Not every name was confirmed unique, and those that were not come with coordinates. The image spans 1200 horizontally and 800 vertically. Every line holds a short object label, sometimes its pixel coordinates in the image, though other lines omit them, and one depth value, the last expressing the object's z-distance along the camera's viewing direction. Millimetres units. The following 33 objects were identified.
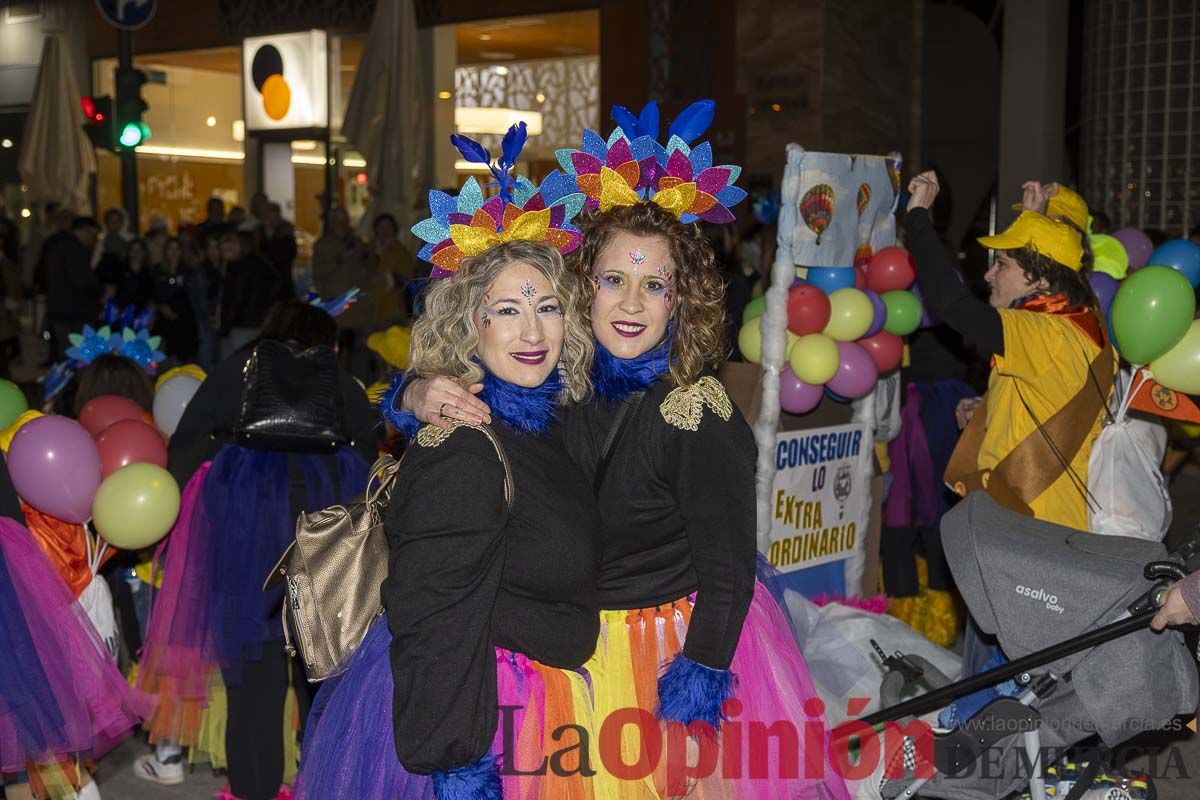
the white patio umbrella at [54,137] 16422
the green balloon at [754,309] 5893
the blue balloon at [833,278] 5633
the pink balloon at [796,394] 5473
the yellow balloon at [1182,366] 4180
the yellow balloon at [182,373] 5504
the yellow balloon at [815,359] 5328
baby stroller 3307
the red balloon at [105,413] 4872
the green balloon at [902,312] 5773
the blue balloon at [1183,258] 5250
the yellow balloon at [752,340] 5633
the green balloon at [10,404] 4383
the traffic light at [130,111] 12219
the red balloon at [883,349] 5797
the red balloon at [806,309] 5375
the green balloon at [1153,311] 4098
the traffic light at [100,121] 12328
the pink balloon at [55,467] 4113
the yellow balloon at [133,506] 4211
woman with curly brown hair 2762
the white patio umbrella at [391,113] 12117
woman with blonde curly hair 2408
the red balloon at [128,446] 4441
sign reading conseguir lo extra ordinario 5492
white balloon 5281
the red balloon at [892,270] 5809
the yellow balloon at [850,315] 5512
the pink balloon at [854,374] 5477
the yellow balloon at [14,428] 4258
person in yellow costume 4227
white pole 5203
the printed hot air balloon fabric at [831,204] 5199
